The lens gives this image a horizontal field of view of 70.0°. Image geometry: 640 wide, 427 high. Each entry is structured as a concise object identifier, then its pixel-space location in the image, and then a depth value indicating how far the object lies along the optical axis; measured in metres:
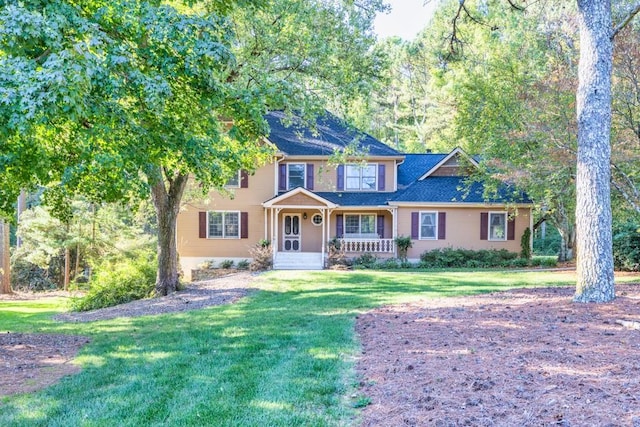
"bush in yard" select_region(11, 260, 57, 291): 20.66
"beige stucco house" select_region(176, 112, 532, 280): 20.33
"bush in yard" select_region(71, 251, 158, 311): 12.79
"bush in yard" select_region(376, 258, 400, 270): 19.30
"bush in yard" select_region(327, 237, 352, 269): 19.33
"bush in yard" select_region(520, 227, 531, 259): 20.30
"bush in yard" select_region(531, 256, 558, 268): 19.48
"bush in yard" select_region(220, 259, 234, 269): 20.39
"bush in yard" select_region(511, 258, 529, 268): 19.42
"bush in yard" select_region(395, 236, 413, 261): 20.05
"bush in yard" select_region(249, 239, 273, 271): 19.23
